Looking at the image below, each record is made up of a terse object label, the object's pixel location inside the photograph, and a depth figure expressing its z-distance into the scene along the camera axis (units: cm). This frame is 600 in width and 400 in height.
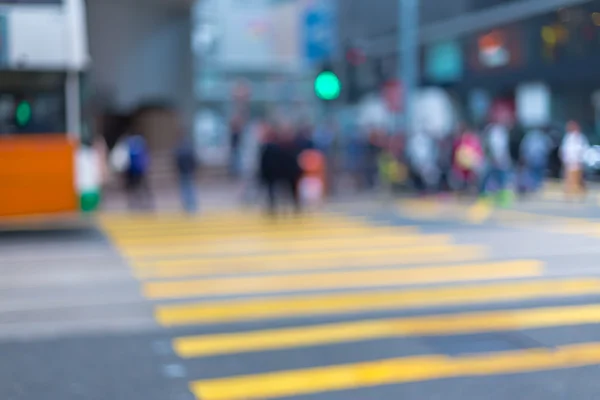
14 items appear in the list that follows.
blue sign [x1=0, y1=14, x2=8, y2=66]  1280
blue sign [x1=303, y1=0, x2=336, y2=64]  2584
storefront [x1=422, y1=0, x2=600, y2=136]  2197
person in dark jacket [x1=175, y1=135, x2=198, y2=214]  1800
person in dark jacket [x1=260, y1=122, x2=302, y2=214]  1608
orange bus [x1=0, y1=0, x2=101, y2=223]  1305
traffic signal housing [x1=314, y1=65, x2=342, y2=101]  1608
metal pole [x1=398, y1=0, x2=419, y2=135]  2289
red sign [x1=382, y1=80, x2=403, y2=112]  2386
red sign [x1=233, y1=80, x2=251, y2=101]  3281
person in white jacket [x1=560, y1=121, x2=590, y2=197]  1828
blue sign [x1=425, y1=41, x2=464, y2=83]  3519
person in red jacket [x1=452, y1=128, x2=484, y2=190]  2017
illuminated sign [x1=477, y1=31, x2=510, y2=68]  3117
